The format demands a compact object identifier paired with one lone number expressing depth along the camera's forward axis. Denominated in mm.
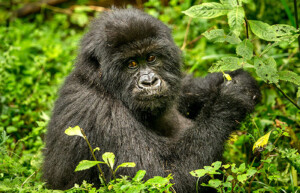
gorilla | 7773
